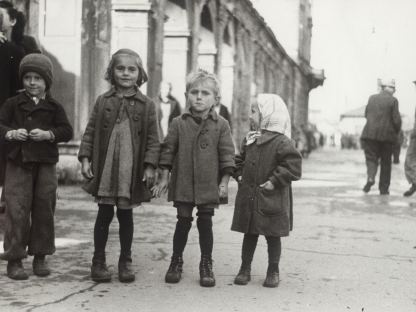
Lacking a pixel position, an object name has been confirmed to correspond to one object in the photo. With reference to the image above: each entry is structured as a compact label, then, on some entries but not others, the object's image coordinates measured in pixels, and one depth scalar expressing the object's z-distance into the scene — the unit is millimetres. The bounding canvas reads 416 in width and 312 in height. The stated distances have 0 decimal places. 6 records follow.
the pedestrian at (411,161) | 8195
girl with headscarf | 4410
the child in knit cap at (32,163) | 4426
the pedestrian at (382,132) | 11070
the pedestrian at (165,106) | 13166
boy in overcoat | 4414
